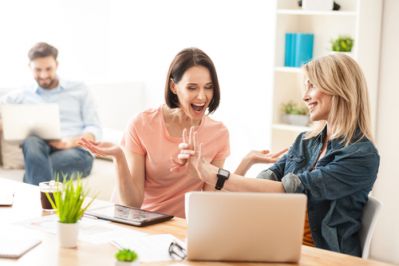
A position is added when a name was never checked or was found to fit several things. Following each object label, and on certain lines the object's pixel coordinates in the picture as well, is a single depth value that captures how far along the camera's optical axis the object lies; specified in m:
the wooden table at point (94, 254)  2.05
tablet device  2.48
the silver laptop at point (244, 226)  2.05
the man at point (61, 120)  4.66
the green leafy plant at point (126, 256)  1.83
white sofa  4.85
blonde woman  2.61
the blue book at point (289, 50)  4.73
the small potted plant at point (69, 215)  2.17
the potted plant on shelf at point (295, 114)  4.73
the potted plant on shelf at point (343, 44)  4.50
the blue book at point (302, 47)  4.70
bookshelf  4.29
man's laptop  4.63
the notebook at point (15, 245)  2.09
